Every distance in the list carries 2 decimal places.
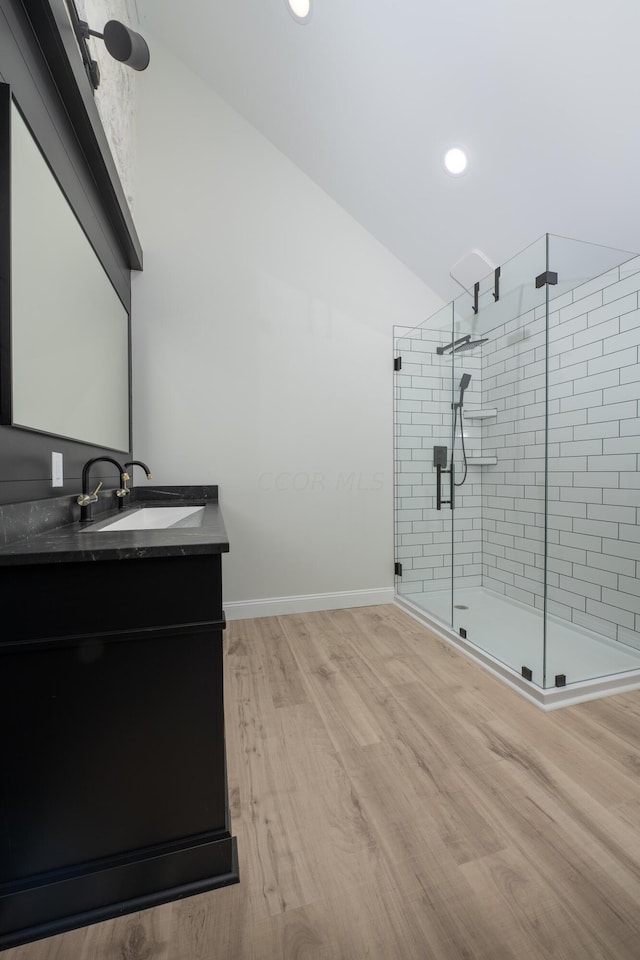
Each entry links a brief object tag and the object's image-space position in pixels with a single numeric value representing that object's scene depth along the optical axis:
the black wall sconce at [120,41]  1.40
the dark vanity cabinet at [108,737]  0.91
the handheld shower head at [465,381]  2.71
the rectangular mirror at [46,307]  1.08
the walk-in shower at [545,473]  2.04
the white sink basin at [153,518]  1.70
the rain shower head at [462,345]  2.65
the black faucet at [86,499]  1.54
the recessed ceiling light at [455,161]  2.27
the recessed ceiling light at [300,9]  2.08
